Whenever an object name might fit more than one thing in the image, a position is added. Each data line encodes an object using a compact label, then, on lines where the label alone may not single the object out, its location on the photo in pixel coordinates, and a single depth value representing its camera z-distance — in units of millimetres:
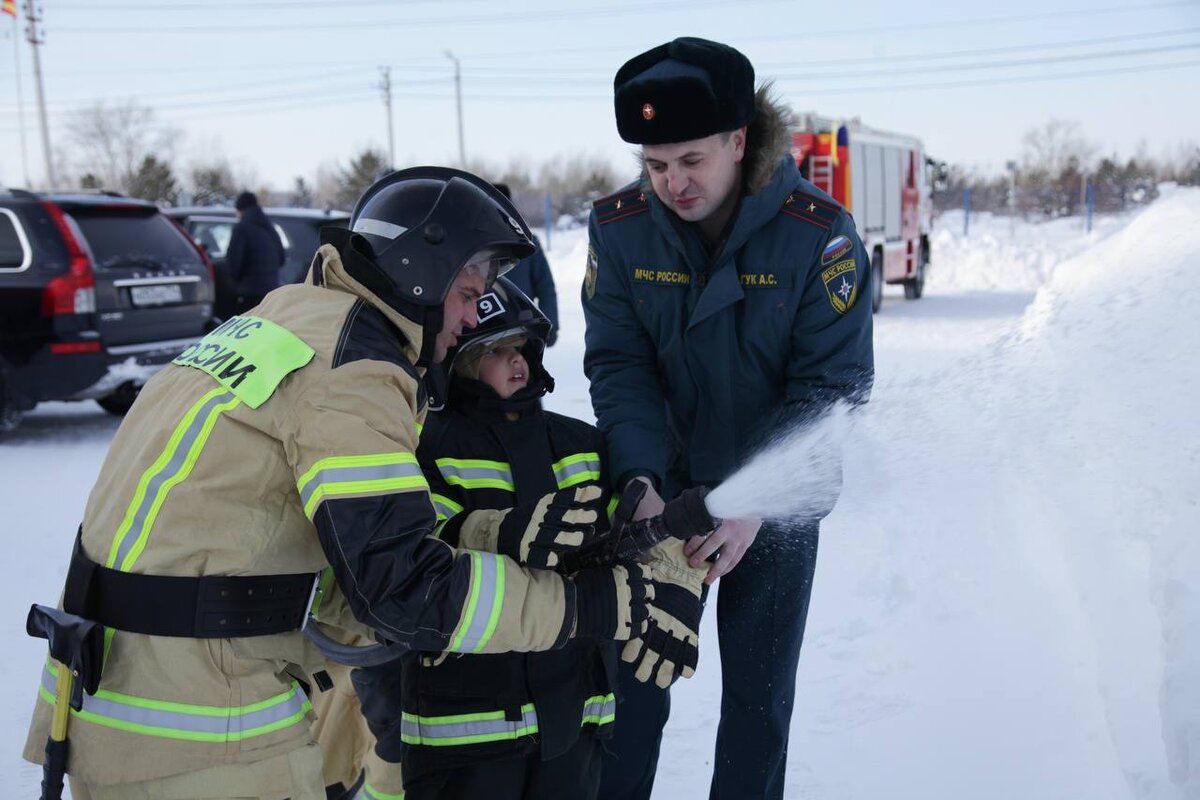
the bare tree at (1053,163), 44188
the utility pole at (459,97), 44625
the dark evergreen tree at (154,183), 40625
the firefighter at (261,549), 1668
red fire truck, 14445
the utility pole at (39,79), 30000
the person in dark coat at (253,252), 9703
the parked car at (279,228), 11312
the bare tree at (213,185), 41281
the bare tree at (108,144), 50125
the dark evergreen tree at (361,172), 45262
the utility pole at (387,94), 45219
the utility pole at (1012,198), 34894
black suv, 7309
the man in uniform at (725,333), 2398
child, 2275
